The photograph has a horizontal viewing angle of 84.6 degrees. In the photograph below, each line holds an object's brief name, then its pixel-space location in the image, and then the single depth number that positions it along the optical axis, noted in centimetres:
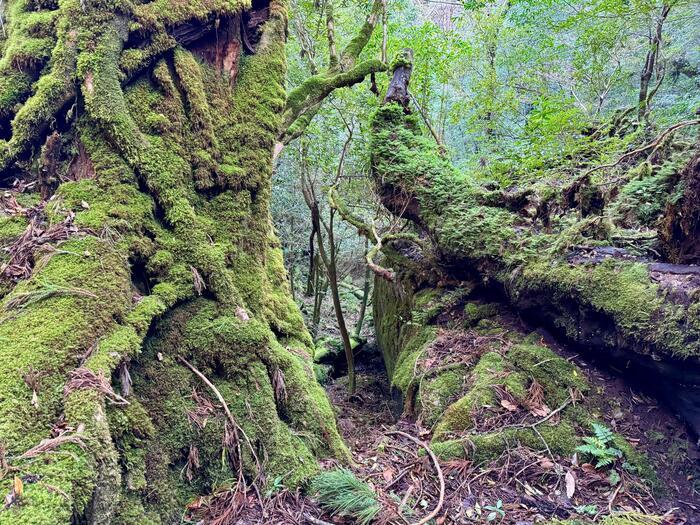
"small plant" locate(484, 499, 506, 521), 290
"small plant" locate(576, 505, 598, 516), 289
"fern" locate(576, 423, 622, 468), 331
